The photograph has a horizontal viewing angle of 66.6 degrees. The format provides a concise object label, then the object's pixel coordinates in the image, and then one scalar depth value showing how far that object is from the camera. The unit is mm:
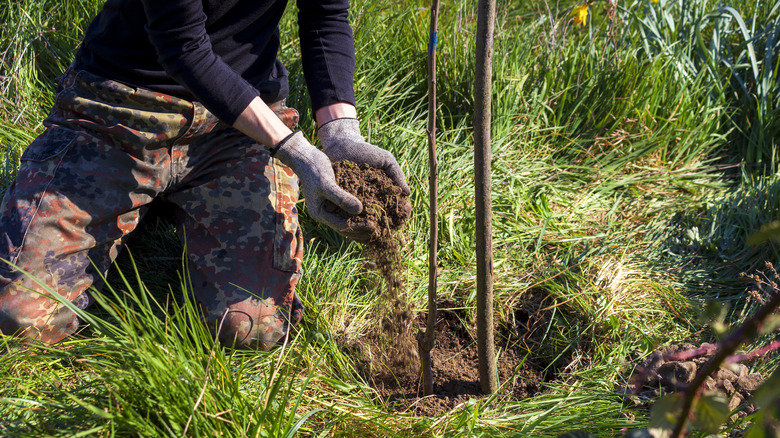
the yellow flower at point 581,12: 2555
